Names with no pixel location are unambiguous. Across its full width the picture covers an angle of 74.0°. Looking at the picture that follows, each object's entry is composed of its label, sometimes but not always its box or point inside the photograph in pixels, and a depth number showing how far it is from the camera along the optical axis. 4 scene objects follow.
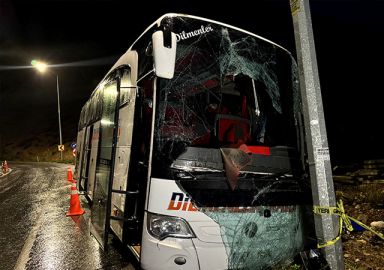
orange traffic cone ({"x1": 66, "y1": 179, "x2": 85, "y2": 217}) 6.19
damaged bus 2.53
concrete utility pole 2.57
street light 19.98
